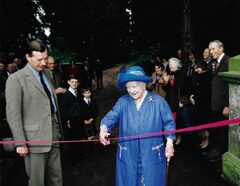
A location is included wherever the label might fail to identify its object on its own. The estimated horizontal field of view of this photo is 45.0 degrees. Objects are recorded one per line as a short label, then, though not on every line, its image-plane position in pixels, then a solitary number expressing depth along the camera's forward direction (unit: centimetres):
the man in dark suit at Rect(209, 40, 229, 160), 483
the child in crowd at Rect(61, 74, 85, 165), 528
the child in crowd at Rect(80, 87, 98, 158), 577
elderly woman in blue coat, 304
